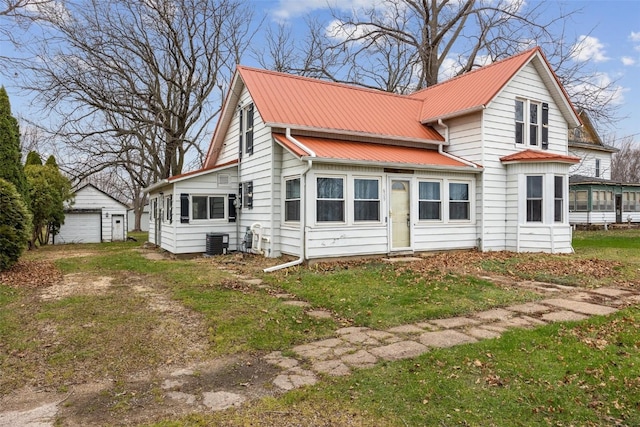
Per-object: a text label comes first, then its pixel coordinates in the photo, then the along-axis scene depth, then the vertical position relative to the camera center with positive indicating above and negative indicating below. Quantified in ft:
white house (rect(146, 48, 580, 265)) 36.63 +4.03
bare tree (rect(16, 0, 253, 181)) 65.21 +23.01
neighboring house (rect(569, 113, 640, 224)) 92.49 +5.28
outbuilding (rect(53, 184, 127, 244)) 71.61 -1.08
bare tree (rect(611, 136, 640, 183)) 184.34 +22.42
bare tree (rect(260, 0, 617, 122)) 74.84 +34.10
